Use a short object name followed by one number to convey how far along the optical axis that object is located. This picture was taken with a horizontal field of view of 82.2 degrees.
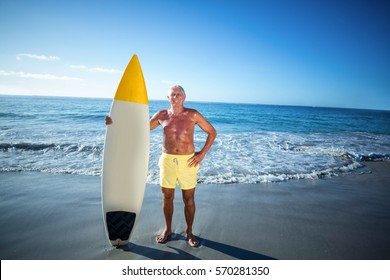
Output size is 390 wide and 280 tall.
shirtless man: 2.84
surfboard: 2.97
